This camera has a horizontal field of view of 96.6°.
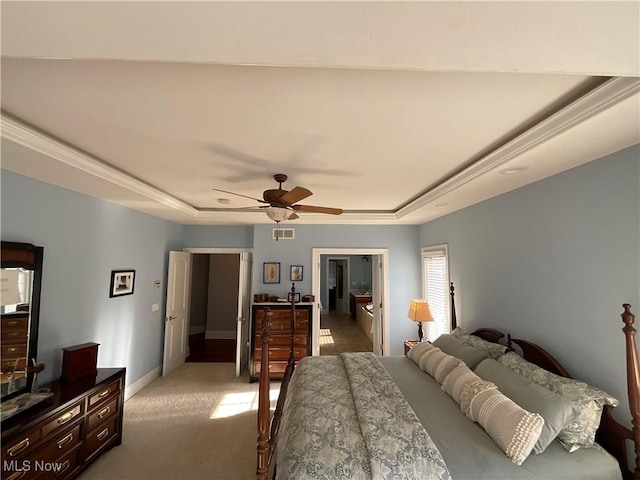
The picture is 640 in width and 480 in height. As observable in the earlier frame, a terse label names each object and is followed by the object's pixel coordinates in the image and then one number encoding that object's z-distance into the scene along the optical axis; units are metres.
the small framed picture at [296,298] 4.74
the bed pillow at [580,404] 1.67
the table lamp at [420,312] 3.92
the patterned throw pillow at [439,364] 2.56
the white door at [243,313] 4.60
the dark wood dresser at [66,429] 1.88
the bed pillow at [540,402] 1.63
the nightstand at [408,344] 4.22
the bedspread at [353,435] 1.50
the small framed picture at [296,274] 4.98
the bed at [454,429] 1.53
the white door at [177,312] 4.68
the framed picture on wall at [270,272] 4.96
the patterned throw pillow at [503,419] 1.57
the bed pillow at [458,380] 2.17
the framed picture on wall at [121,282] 3.55
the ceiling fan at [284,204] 2.33
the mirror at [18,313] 2.23
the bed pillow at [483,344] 2.58
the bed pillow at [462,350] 2.60
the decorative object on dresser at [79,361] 2.63
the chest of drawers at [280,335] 4.41
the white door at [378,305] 5.01
